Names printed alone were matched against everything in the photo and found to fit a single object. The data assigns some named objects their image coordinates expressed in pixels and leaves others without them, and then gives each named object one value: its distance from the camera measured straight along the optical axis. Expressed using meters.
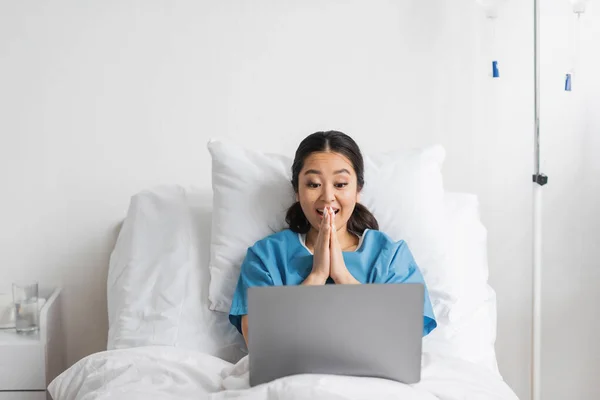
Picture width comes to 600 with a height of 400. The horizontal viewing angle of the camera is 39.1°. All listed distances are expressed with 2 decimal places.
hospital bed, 1.76
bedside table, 2.29
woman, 2.07
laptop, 1.64
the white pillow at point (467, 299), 2.17
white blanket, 1.62
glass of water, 2.38
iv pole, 2.53
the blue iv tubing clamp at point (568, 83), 2.62
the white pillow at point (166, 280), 2.17
